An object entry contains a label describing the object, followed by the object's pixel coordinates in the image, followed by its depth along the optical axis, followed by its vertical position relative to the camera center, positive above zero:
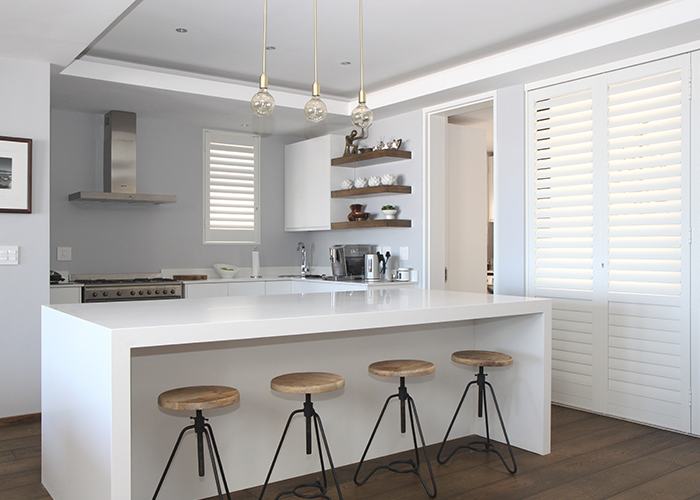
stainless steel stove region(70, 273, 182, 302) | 4.72 -0.32
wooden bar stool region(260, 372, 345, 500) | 2.36 -0.55
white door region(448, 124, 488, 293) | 5.51 +0.38
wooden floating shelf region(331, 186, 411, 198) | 5.24 +0.53
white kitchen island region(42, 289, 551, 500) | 2.09 -0.58
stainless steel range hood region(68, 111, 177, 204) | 5.12 +0.77
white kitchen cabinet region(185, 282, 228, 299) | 5.30 -0.37
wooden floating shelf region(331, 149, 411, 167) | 5.23 +0.83
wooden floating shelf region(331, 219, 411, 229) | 5.24 +0.23
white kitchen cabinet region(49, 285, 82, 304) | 4.53 -0.35
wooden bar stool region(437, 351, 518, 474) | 3.01 -0.58
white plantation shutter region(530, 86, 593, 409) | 4.11 +0.13
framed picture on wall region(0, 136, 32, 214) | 3.84 +0.48
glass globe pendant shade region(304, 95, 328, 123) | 2.96 +0.70
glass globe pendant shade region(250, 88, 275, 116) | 2.82 +0.70
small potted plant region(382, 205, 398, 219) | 5.39 +0.35
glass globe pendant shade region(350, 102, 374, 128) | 3.05 +0.69
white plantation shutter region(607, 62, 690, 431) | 3.63 +0.02
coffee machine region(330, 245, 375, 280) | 5.68 -0.10
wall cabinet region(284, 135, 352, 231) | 5.79 +0.67
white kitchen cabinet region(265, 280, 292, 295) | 5.73 -0.37
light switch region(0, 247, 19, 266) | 3.85 -0.05
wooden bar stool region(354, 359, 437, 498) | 2.71 -0.57
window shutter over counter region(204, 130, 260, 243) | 6.02 +0.63
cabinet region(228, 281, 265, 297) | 5.49 -0.37
